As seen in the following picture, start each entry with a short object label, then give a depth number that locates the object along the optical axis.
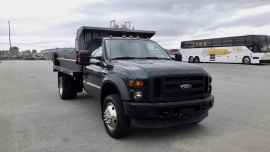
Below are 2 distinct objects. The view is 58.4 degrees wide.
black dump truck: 4.06
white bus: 26.94
